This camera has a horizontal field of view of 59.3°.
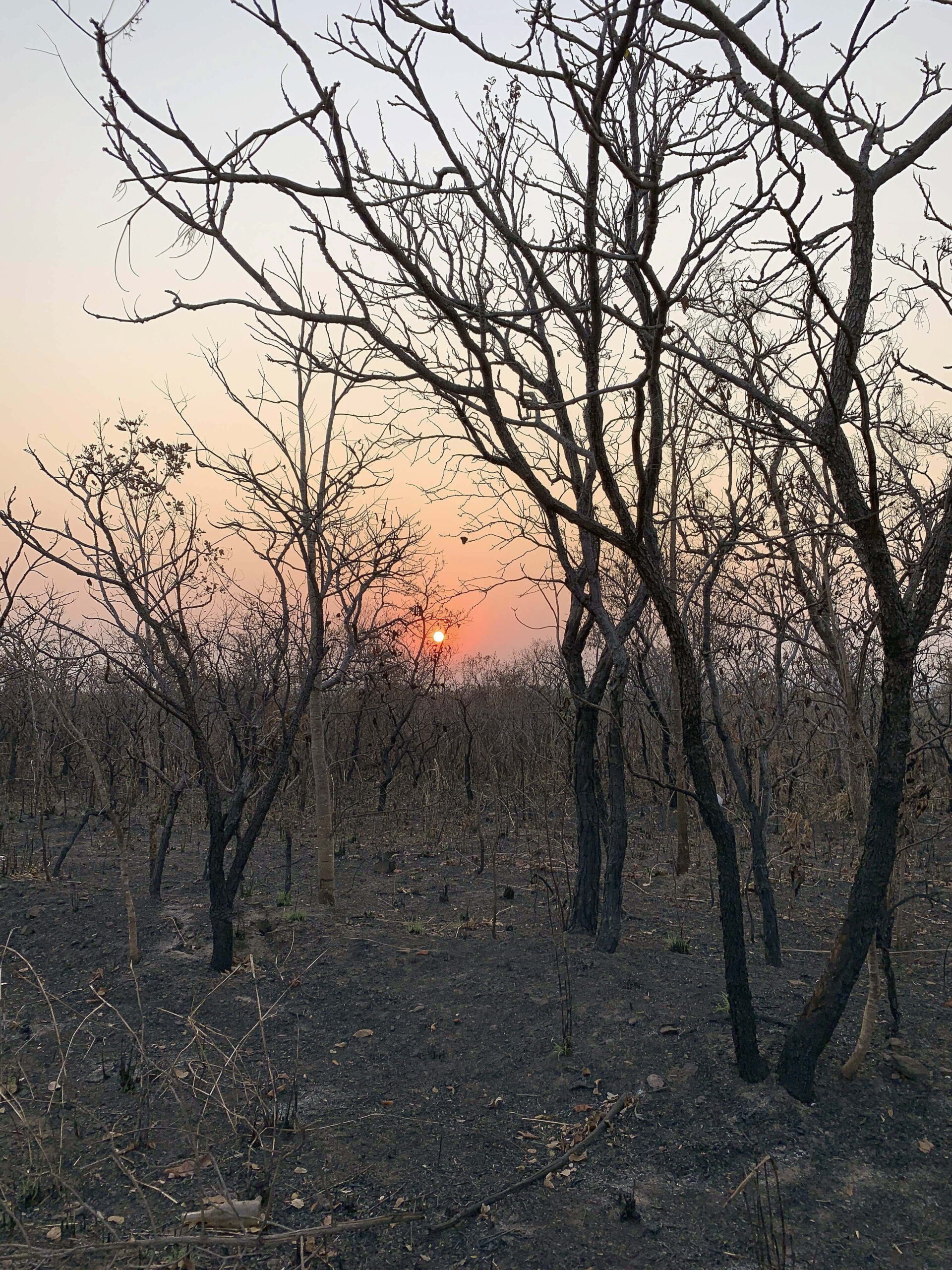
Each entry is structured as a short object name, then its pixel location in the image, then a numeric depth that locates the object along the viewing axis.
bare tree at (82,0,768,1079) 2.81
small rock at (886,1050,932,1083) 4.36
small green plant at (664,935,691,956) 6.73
